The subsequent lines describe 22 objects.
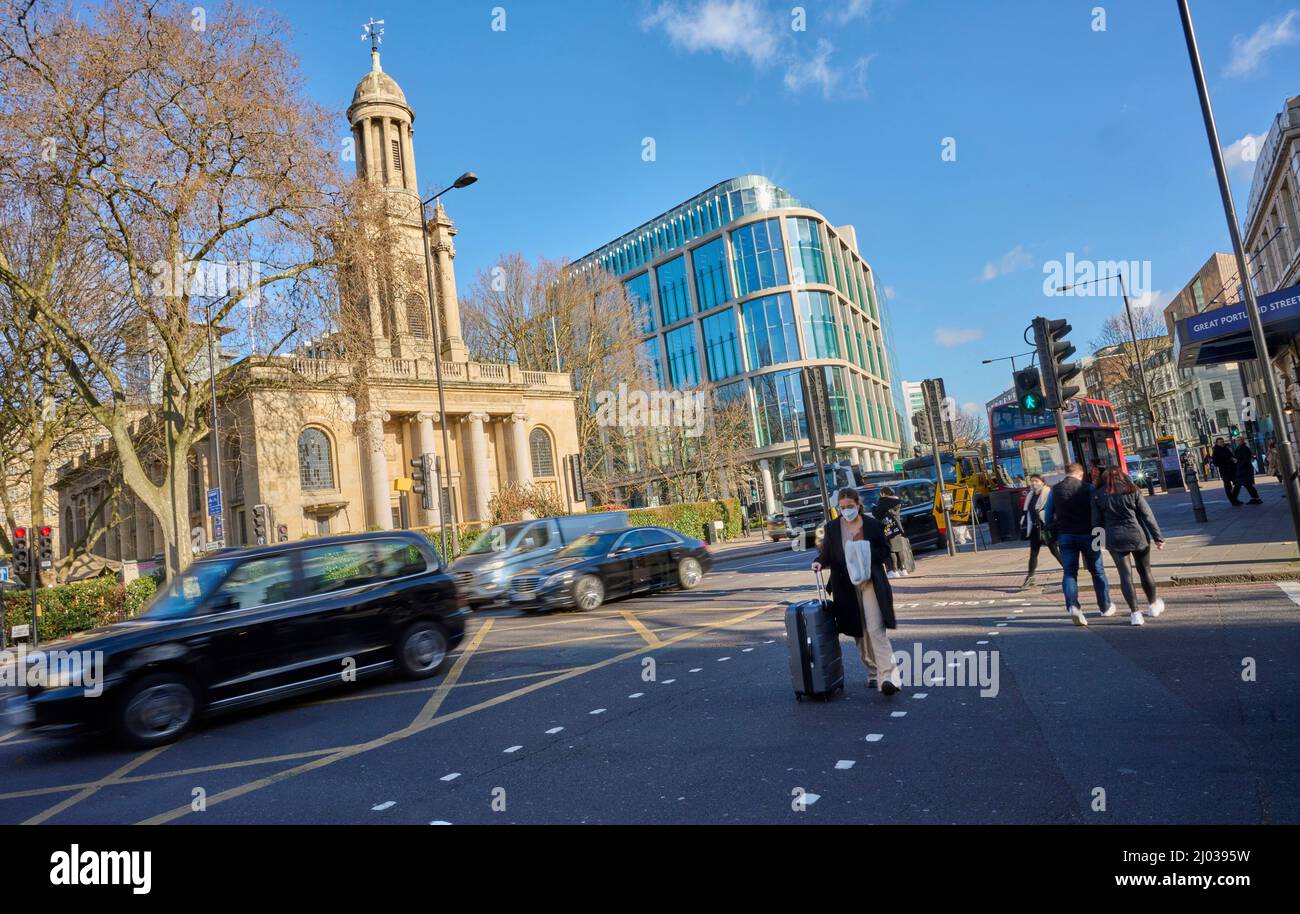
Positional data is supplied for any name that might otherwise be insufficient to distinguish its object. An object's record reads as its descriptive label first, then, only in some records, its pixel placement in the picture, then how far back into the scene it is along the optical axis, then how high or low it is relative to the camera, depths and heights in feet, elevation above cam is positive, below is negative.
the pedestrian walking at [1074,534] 28.86 -2.17
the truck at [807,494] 98.53 +1.99
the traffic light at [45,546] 66.80 +5.59
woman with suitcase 21.47 -2.19
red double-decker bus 80.48 +3.71
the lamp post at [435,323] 75.10 +22.55
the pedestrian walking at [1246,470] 68.44 -1.64
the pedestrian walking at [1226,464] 71.36 -1.01
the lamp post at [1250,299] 35.32 +6.81
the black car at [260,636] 23.48 -1.69
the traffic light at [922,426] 60.85 +5.15
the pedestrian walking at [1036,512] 37.63 -1.55
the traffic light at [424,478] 74.54 +7.82
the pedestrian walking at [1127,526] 27.76 -2.07
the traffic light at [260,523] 75.92 +5.77
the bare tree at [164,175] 57.36 +32.16
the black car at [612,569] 49.08 -2.14
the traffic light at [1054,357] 35.88 +5.31
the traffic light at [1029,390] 38.34 +4.31
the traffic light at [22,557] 64.17 +4.70
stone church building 127.03 +22.55
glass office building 206.08 +54.66
